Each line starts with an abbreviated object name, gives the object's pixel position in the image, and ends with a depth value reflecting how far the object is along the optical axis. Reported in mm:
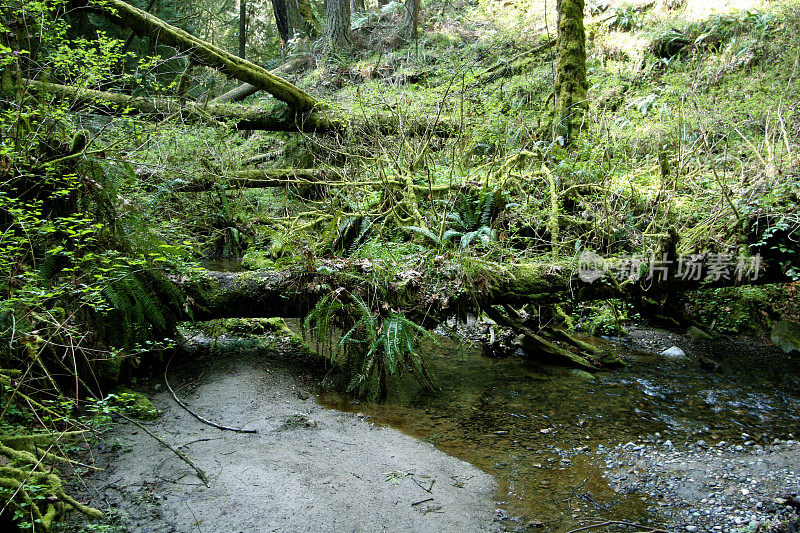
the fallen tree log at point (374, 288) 5512
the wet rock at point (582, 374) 5955
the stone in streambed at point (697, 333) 7345
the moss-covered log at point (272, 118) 7848
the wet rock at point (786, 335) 6707
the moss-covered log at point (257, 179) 8148
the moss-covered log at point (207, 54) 7770
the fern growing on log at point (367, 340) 5195
